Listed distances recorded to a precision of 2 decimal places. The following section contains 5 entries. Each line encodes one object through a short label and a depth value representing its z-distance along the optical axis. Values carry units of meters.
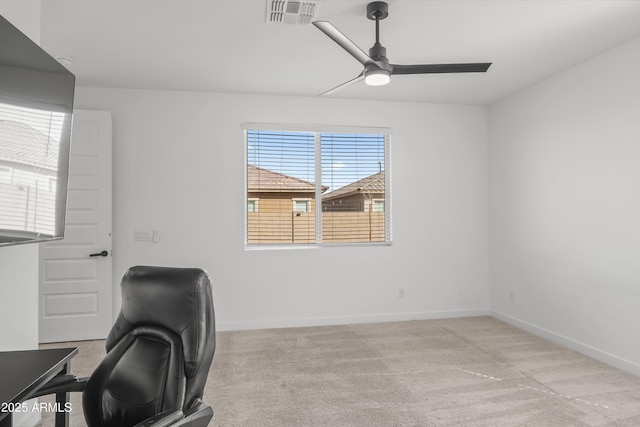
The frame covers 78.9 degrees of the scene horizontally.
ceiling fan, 2.48
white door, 3.91
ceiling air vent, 2.49
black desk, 1.25
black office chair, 1.46
